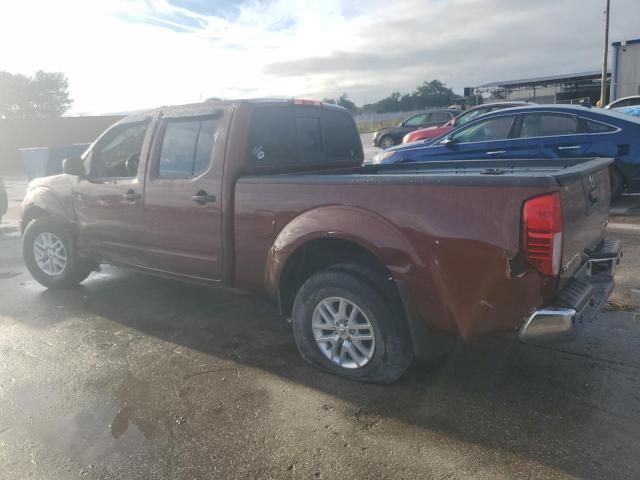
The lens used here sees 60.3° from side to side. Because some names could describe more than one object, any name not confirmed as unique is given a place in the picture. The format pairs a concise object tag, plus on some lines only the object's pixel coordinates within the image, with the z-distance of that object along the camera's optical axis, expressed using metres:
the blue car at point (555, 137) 7.94
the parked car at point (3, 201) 10.55
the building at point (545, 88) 55.83
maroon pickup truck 2.83
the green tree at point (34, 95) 42.96
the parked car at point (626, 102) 16.97
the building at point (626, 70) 30.78
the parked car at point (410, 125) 20.03
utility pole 28.20
